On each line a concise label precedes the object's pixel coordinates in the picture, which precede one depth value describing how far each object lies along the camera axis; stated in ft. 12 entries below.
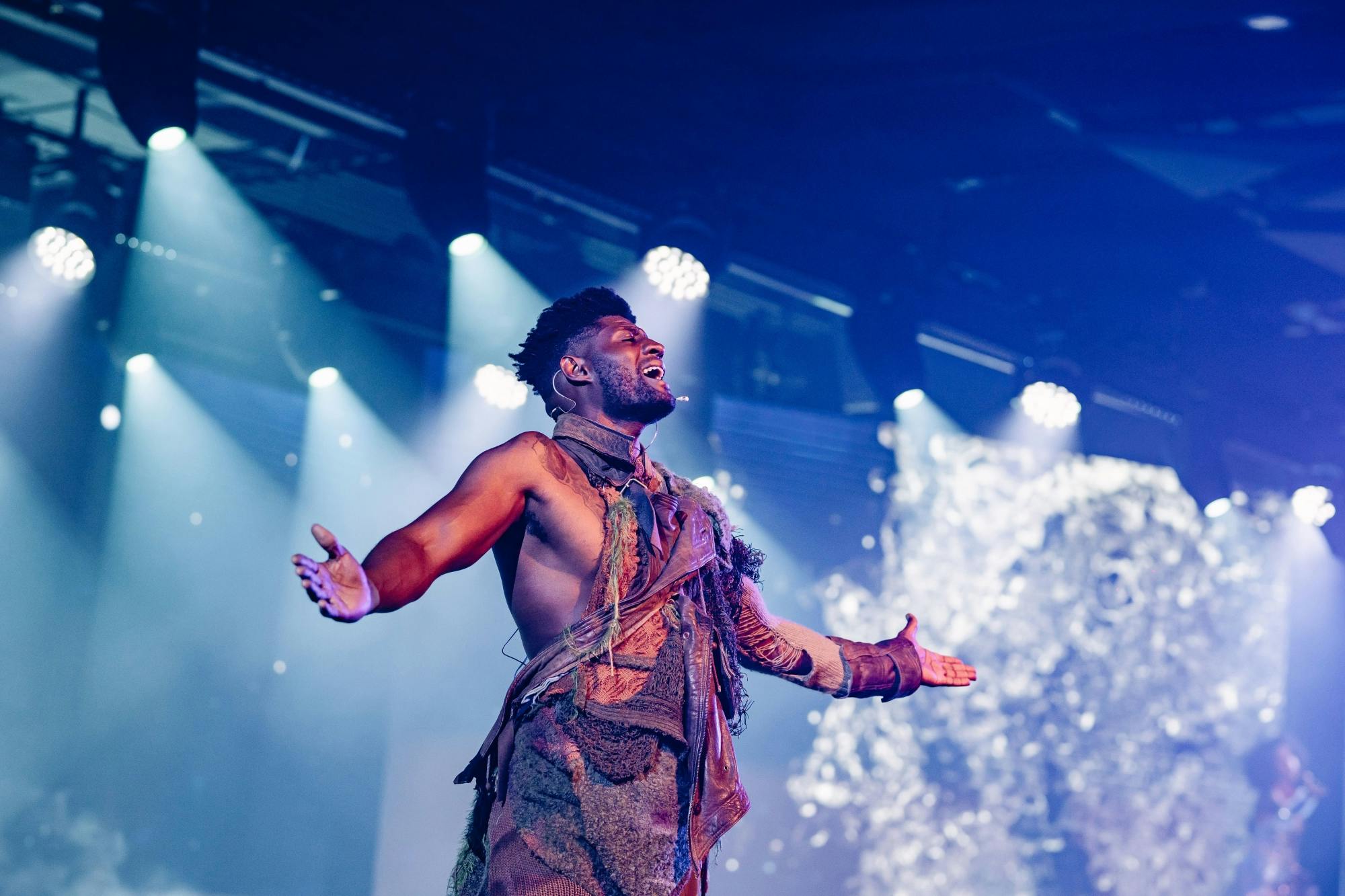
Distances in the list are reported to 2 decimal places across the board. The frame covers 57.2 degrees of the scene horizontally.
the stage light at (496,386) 29.84
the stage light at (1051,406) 35.29
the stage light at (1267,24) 20.65
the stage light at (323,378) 30.32
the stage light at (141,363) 29.48
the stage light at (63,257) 25.09
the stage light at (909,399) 34.63
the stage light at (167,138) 21.83
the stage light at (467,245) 26.04
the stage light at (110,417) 28.71
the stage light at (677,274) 26.94
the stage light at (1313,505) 41.68
